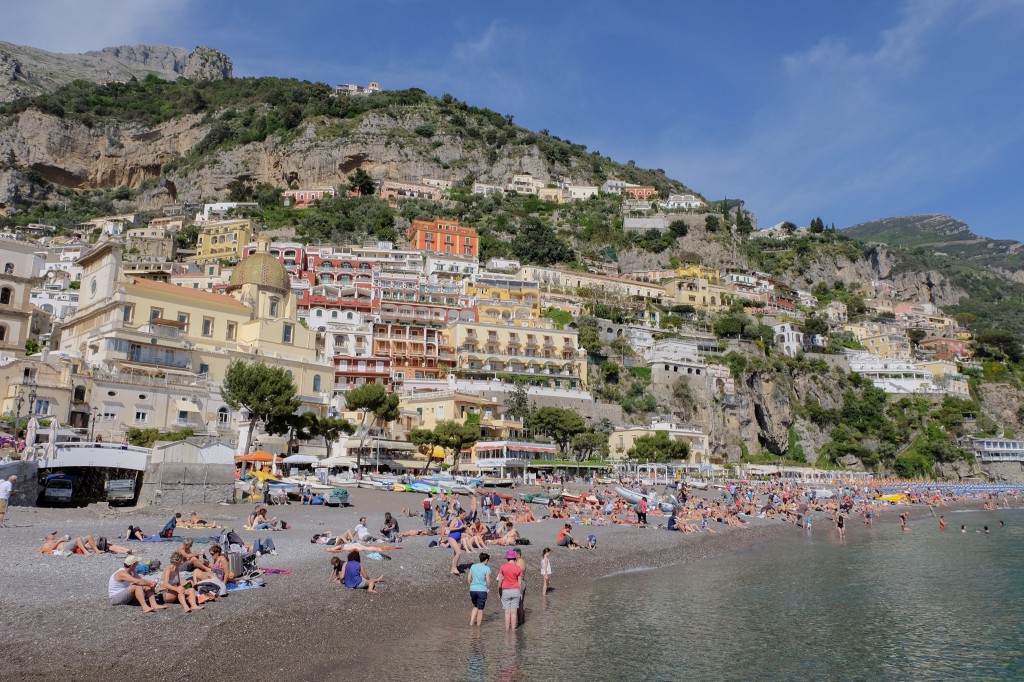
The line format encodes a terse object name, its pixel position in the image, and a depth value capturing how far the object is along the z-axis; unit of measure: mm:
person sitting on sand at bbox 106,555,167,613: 10695
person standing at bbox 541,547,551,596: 16531
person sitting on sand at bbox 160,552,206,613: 11141
